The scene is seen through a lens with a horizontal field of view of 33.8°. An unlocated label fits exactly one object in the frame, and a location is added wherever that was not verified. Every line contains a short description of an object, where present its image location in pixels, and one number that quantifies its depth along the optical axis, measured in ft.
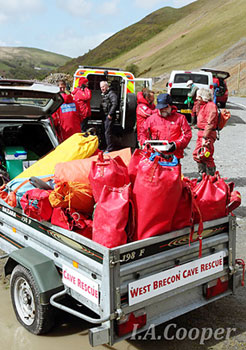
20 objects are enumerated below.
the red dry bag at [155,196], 9.60
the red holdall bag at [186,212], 10.26
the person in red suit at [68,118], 25.25
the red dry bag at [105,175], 10.41
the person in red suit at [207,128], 22.59
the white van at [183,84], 54.19
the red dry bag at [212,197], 10.96
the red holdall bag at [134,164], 10.94
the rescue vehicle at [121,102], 32.96
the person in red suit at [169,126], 18.67
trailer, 9.23
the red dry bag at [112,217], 9.50
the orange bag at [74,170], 11.41
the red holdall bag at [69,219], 10.65
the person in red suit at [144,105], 26.04
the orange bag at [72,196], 10.67
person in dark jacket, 31.19
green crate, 16.49
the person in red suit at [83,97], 29.58
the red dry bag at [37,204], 10.90
